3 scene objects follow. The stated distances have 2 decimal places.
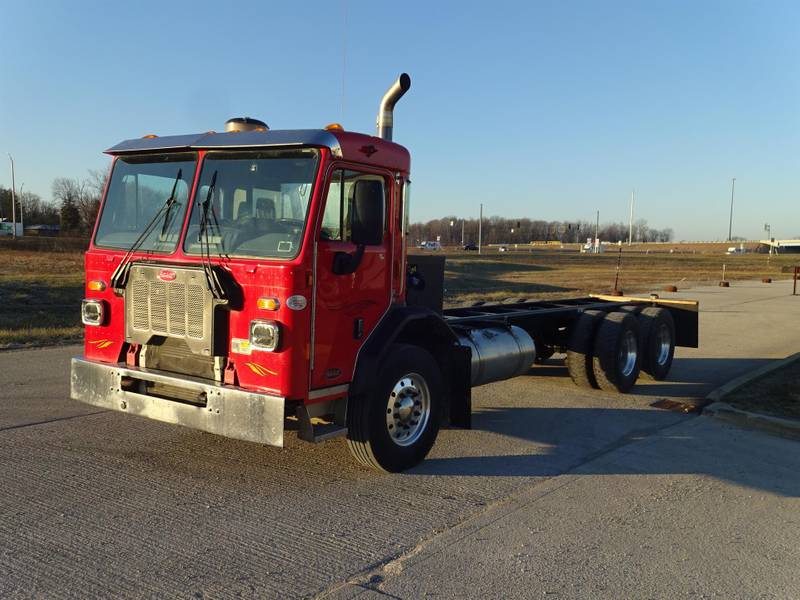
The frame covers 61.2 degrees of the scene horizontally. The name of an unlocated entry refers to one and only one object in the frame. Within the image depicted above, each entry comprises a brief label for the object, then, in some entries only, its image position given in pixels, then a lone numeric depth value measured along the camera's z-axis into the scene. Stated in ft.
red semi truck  15.53
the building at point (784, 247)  472.85
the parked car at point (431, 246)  268.11
